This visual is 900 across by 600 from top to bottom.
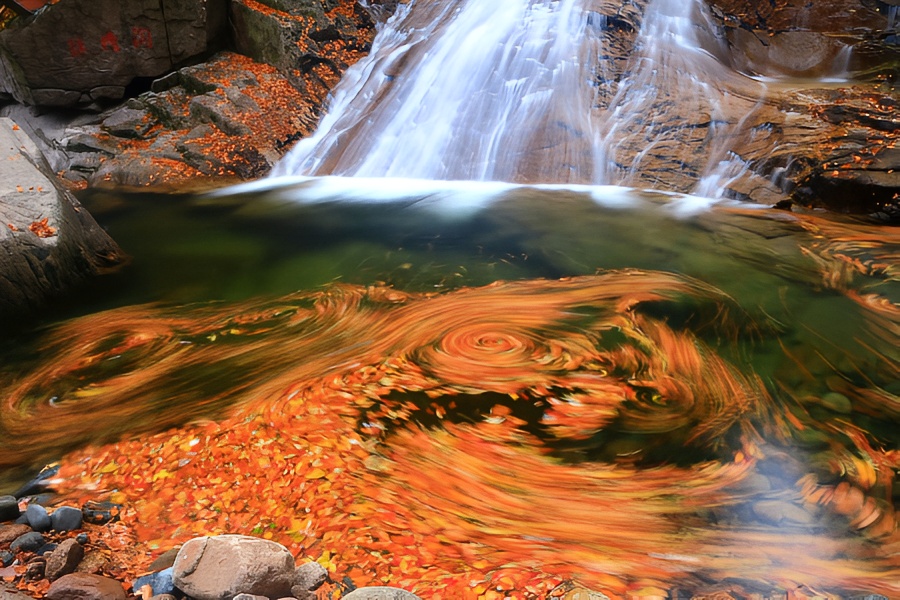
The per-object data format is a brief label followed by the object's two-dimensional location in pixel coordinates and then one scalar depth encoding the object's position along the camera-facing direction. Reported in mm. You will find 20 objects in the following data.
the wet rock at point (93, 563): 2801
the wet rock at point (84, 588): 2586
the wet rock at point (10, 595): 2439
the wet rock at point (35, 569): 2689
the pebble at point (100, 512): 3156
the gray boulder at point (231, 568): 2508
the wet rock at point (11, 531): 2877
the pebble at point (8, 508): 3041
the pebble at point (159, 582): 2637
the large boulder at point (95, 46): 10781
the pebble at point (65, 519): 3035
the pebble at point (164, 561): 2830
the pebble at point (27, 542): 2822
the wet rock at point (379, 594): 2469
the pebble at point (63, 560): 2707
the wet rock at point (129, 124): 10898
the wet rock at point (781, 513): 3154
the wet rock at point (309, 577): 2658
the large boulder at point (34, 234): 5688
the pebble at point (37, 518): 3009
